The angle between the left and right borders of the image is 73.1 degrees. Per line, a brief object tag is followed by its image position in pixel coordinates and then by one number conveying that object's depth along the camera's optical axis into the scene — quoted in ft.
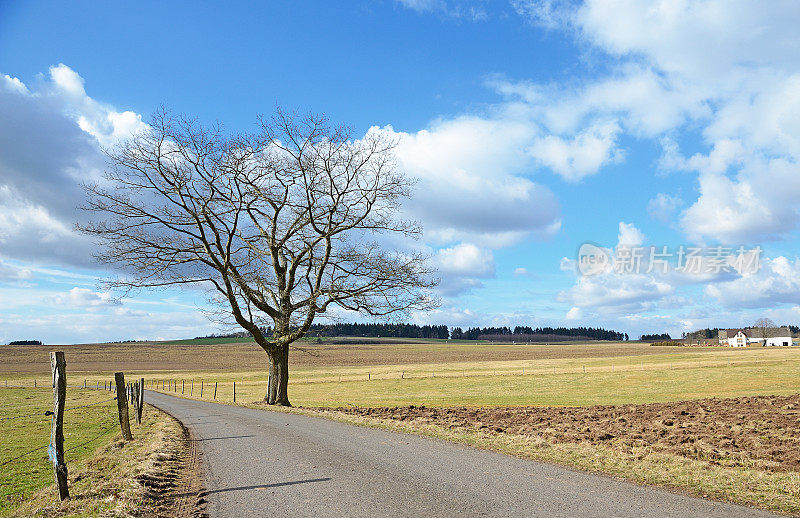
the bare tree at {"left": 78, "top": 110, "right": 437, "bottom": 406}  88.94
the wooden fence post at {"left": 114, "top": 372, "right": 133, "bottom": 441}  51.62
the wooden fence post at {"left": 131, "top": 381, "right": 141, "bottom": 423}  73.97
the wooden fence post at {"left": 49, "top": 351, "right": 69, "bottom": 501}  28.58
